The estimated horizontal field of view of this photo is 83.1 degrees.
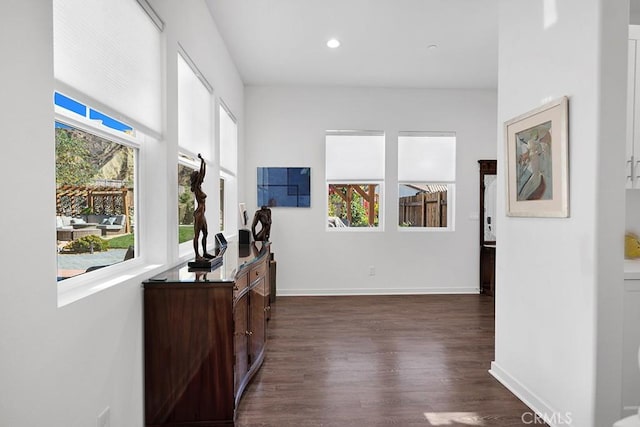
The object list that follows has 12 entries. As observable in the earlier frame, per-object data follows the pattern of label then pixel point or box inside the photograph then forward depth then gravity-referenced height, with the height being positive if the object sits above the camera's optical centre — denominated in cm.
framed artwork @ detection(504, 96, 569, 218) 208 +30
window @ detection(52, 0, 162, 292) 149 +43
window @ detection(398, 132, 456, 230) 550 +44
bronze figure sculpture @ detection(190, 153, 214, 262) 241 +0
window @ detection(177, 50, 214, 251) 280 +64
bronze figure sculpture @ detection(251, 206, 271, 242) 464 -21
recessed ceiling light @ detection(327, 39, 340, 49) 385 +178
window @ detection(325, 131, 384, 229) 541 +44
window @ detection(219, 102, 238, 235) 421 +45
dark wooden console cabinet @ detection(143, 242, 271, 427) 200 -81
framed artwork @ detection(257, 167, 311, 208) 534 +33
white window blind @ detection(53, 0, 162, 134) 147 +73
